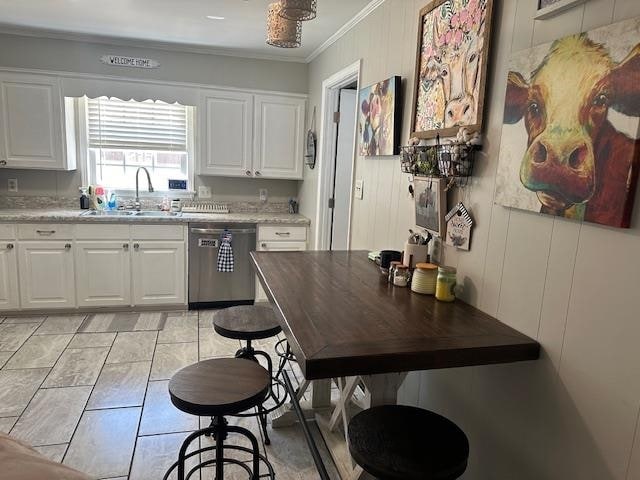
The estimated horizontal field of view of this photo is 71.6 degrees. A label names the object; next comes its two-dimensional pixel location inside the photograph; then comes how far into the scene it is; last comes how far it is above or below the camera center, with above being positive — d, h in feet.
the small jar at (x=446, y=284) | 5.78 -1.32
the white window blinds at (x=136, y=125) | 14.21 +1.27
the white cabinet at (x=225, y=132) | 14.06 +1.17
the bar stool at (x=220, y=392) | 5.06 -2.61
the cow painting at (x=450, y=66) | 5.58 +1.60
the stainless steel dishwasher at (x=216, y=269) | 13.58 -3.12
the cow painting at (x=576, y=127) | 3.67 +0.57
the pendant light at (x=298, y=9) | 6.74 +2.49
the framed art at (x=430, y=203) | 6.27 -0.33
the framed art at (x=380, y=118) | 7.91 +1.13
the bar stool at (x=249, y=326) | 7.10 -2.52
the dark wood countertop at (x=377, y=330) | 4.13 -1.59
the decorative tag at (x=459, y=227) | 5.89 -0.61
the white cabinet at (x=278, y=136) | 14.46 +1.18
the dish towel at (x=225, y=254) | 13.52 -2.56
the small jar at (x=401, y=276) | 6.41 -1.40
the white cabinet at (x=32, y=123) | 12.69 +1.02
